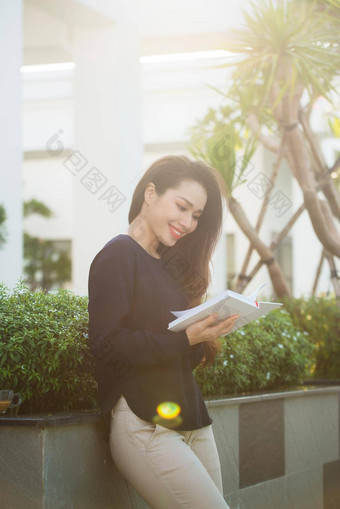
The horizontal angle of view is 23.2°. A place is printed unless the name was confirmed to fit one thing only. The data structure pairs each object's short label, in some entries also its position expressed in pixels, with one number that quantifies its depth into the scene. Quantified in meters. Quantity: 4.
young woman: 2.32
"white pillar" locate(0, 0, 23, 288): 7.50
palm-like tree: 5.54
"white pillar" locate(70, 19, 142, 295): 8.66
